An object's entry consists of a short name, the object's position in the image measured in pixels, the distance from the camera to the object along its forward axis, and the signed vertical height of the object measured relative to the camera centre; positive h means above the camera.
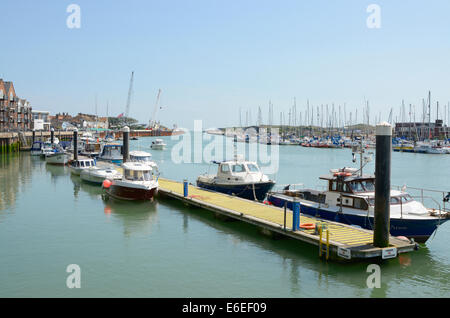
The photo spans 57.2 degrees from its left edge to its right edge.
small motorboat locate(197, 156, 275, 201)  30.08 -3.22
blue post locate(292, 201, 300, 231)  18.19 -3.58
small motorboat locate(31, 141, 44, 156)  78.88 -2.24
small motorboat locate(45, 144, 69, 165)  62.59 -3.26
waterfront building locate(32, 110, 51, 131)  137.50 +6.60
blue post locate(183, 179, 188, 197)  29.32 -3.61
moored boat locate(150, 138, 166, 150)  122.94 -2.34
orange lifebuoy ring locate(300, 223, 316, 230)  18.83 -4.03
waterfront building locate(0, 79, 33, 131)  109.56 +7.43
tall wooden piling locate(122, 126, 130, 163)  42.47 -0.63
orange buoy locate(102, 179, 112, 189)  34.74 -3.97
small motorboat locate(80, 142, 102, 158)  67.46 -2.32
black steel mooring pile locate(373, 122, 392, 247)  15.48 -1.33
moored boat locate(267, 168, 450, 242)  18.88 -3.48
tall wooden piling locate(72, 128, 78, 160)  55.97 -1.53
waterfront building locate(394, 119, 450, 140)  157.12 +3.02
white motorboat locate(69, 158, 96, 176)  47.52 -3.26
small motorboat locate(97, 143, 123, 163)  57.38 -2.30
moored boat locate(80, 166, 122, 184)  41.72 -3.78
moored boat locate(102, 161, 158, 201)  31.14 -3.59
